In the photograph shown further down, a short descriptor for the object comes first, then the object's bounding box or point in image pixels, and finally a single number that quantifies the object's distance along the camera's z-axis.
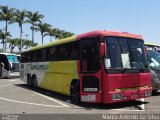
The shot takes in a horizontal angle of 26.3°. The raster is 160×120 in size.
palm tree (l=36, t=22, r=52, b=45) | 89.80
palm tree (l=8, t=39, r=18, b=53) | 120.69
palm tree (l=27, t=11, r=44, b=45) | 80.43
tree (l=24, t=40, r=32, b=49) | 124.82
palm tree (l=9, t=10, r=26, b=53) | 74.37
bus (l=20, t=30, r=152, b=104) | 12.44
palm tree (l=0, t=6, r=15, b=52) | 70.81
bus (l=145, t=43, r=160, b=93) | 16.03
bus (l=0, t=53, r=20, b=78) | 36.25
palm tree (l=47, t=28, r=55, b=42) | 94.74
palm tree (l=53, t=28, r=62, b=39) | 105.88
